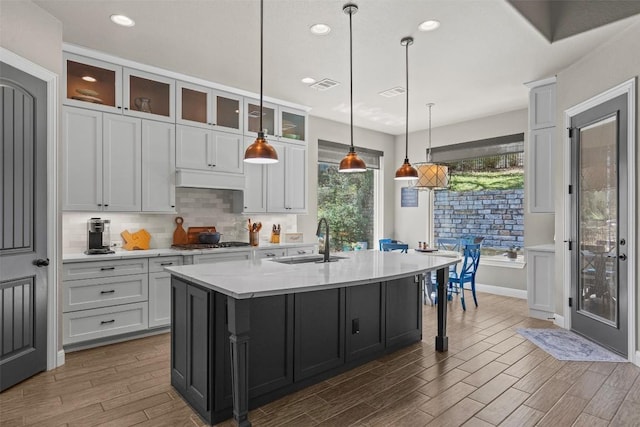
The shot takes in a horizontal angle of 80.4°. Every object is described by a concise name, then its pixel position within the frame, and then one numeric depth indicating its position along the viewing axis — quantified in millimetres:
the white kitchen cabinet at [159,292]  3977
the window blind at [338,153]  6492
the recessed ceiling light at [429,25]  3193
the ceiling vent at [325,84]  4582
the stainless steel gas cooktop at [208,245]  4421
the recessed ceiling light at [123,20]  3113
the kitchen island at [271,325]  2248
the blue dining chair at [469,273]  5090
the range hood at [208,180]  4324
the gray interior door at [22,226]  2762
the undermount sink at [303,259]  3321
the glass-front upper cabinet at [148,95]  4043
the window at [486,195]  5977
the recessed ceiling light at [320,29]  3262
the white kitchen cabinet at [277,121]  5051
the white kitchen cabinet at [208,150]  4410
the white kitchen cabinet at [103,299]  3506
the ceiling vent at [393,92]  4840
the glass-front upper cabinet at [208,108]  4445
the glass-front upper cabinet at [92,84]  3680
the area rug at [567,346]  3418
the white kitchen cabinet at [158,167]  4133
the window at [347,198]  6598
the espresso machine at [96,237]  3822
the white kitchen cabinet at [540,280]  4605
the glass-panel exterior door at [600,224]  3461
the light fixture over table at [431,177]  5453
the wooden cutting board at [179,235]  4629
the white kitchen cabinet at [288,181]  5316
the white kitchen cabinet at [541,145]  4543
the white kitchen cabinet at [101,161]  3646
